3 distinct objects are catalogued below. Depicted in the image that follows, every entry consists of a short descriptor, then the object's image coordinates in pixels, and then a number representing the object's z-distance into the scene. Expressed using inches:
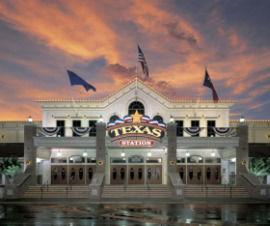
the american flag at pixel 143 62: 1236.1
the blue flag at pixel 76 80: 1212.0
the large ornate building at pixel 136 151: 1278.6
